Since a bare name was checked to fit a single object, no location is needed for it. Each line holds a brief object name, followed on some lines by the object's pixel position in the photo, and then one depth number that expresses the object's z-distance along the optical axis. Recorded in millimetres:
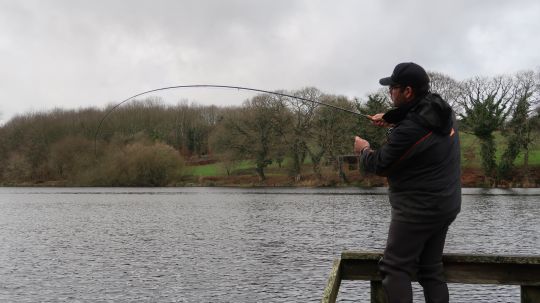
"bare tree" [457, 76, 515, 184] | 57781
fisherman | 4098
